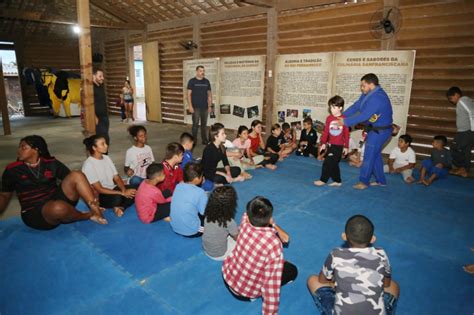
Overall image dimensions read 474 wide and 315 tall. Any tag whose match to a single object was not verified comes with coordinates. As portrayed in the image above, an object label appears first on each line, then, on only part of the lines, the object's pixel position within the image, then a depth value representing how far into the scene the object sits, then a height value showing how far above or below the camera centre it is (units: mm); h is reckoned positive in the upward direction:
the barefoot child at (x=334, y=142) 5336 -841
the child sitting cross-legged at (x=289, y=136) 7957 -1134
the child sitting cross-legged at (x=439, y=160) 5984 -1217
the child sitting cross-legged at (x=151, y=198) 3920 -1349
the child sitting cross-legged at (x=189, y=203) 3449 -1234
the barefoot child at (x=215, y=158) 5359 -1125
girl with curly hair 2863 -1236
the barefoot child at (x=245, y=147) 6590 -1171
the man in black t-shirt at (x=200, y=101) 8781 -268
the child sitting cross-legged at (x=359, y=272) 1909 -1085
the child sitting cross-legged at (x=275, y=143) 7516 -1188
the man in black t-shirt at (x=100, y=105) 5648 -280
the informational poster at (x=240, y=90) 9664 +68
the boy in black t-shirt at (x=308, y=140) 7891 -1177
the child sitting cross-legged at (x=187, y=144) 5290 -898
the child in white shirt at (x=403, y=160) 6030 -1274
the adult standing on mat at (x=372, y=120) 5117 -422
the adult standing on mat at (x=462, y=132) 5852 -665
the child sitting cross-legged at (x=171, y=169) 4469 -1137
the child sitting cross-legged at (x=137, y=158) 5082 -1085
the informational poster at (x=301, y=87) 8203 +170
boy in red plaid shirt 2213 -1200
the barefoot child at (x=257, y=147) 7023 -1236
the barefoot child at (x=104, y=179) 4266 -1235
